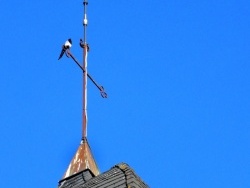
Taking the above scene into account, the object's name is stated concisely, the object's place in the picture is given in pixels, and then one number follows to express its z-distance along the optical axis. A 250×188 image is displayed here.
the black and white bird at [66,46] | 20.80
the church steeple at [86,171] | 14.37
